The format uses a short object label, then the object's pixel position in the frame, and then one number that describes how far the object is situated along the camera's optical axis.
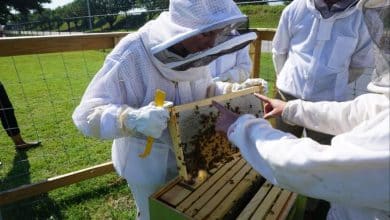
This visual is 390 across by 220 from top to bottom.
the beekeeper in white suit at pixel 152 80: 1.65
